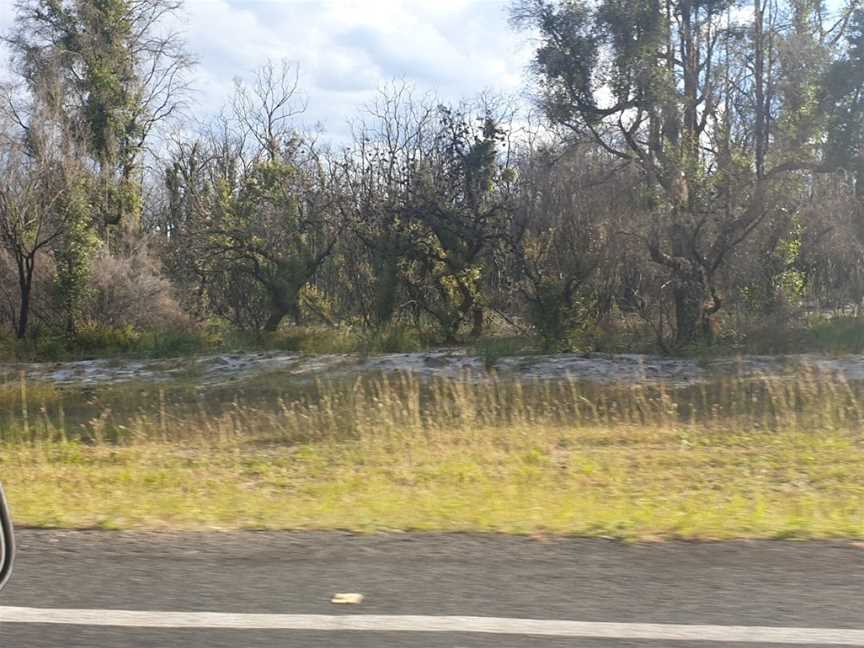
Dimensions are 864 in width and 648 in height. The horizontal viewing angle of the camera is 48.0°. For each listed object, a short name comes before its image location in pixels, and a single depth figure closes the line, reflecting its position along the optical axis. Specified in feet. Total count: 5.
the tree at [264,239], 100.63
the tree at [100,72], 112.88
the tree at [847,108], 76.13
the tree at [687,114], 78.64
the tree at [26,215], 97.04
